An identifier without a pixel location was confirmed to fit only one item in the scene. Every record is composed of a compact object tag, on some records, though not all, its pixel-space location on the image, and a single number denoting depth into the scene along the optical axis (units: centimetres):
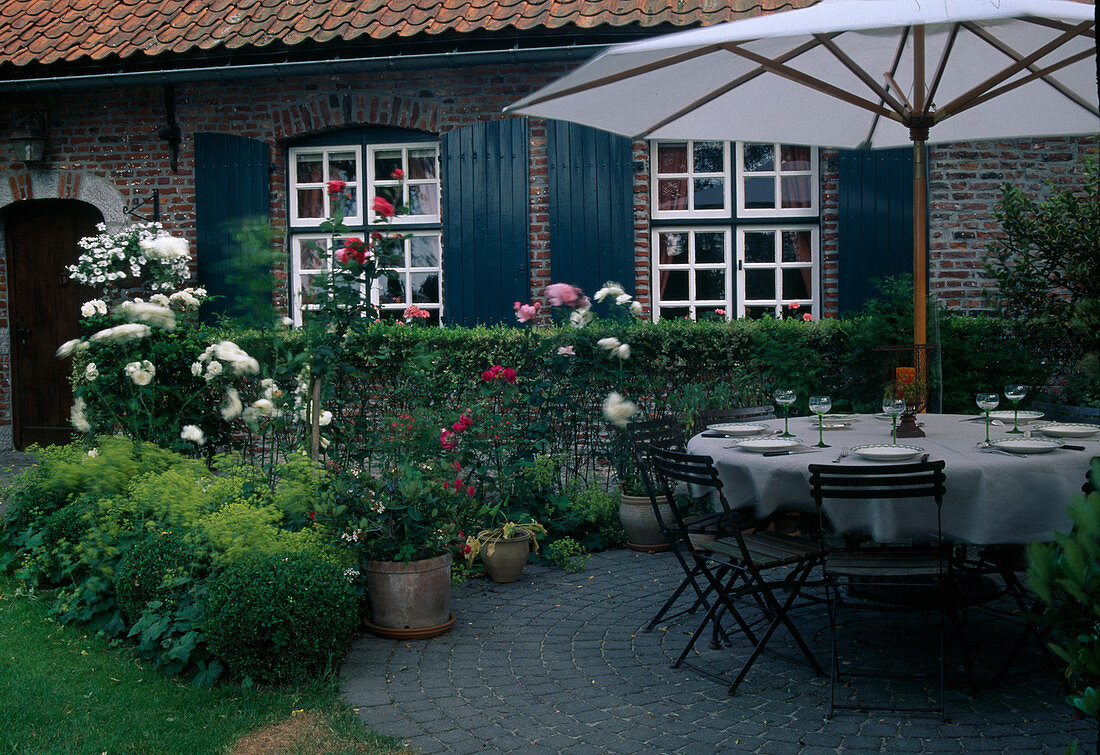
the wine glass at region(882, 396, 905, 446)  395
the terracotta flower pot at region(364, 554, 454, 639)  409
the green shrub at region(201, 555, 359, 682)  352
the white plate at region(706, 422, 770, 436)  437
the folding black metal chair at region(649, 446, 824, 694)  355
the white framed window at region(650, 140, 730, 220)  796
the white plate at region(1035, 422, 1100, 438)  395
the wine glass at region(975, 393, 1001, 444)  409
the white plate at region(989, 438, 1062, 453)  354
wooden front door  898
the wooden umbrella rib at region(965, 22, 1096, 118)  489
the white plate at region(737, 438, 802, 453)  384
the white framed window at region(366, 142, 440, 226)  833
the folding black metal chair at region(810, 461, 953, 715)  319
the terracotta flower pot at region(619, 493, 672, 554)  554
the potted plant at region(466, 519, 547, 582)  494
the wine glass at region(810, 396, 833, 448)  418
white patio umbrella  386
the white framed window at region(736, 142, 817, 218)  784
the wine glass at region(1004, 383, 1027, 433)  422
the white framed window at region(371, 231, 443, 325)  838
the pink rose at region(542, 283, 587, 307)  571
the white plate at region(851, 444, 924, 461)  349
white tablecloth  338
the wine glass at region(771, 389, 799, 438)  429
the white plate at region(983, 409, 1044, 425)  449
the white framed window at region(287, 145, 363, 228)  842
